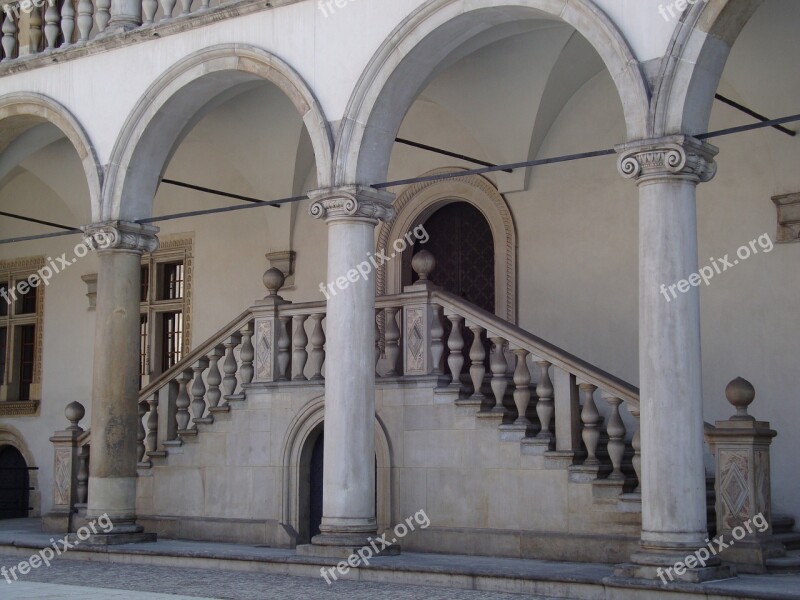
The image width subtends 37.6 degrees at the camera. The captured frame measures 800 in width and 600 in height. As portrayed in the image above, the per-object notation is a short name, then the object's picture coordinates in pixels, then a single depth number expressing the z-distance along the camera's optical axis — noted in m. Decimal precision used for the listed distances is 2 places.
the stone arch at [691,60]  7.88
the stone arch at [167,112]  10.63
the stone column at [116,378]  11.22
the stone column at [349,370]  9.48
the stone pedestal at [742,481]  8.76
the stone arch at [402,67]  9.16
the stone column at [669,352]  7.69
